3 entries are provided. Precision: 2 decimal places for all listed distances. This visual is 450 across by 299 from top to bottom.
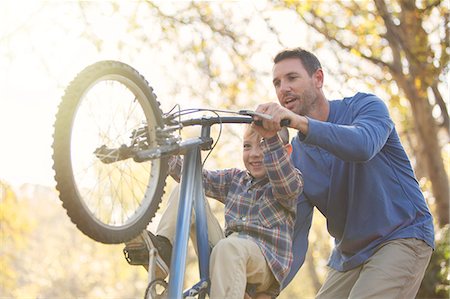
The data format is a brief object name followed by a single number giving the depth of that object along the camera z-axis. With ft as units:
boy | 16.91
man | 20.80
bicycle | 15.08
